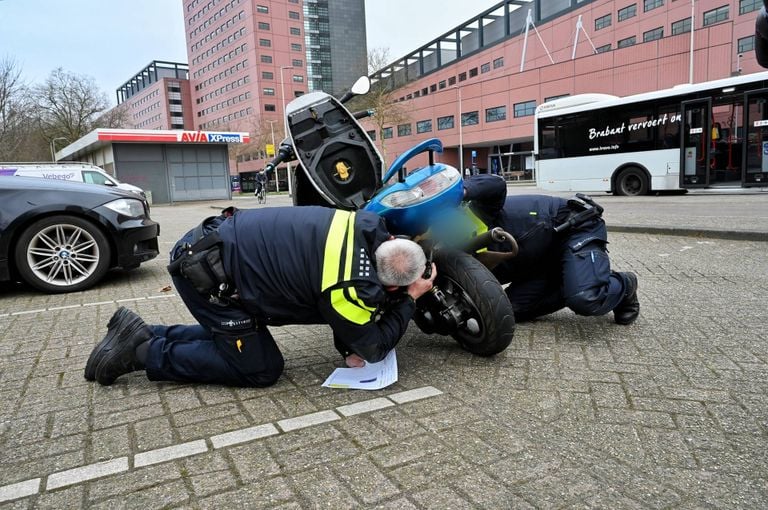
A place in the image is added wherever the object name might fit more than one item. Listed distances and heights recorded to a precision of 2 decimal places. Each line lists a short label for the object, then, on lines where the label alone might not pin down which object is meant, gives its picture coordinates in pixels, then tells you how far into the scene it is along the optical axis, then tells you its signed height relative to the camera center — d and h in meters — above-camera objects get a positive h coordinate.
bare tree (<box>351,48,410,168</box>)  46.88 +7.49
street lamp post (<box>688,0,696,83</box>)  36.26 +6.87
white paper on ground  2.82 -0.97
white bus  14.48 +1.10
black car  5.24 -0.31
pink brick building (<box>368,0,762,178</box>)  39.31 +9.24
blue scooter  3.00 -0.08
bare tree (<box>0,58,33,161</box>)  28.62 +4.69
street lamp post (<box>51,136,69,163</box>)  45.06 +4.69
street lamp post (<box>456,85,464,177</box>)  53.26 +3.97
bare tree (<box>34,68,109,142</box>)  45.31 +7.56
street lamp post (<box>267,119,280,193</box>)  60.71 +7.21
